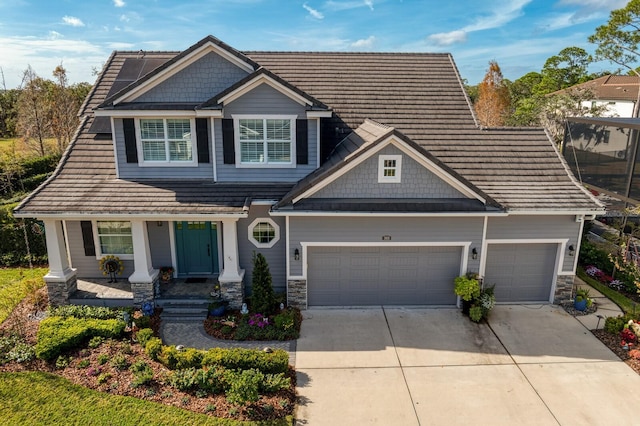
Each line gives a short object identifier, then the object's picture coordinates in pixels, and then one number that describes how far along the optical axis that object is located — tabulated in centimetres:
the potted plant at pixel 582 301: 1332
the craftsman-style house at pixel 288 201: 1234
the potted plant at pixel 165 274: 1400
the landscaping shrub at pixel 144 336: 1086
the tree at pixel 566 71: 5825
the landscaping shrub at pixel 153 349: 1034
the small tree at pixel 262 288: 1247
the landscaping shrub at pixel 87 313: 1203
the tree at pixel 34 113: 3012
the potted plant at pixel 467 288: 1266
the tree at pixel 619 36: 3222
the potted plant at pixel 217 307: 1258
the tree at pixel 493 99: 4146
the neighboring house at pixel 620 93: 4531
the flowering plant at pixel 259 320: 1204
